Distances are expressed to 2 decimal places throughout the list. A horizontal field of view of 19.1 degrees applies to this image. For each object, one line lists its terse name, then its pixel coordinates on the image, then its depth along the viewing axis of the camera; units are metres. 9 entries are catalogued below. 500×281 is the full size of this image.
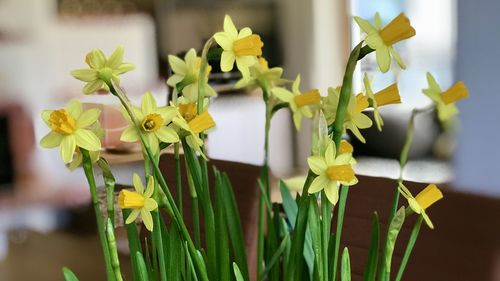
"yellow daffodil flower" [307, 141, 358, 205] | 1.22
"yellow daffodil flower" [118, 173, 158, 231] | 1.22
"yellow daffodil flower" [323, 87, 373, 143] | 1.29
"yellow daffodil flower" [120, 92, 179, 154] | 1.24
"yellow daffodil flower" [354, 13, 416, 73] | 1.23
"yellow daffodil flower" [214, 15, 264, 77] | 1.29
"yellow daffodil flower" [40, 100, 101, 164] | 1.22
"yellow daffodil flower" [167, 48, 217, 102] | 1.38
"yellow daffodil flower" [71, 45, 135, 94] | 1.27
